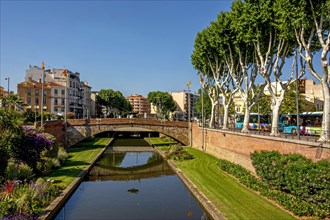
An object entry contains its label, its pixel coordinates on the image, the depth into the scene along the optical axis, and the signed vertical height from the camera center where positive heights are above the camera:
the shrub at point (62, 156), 35.49 -4.53
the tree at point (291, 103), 53.09 +2.85
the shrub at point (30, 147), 25.19 -2.42
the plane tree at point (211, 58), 40.44 +9.46
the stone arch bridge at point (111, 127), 53.22 -1.55
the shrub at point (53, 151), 32.10 -3.48
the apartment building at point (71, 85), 93.69 +11.98
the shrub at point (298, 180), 16.34 -3.76
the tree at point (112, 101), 123.88 +7.59
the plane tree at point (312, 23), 22.27 +7.59
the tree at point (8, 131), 20.70 -0.93
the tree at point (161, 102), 120.75 +6.83
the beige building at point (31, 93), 80.25 +6.96
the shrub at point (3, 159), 20.34 -2.80
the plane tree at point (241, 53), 30.80 +8.33
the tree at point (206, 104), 99.12 +4.71
